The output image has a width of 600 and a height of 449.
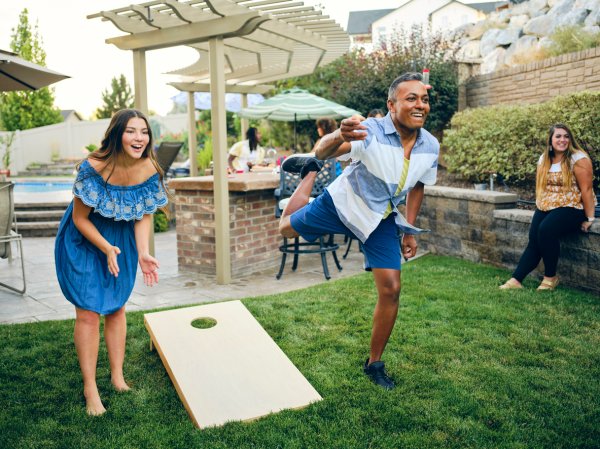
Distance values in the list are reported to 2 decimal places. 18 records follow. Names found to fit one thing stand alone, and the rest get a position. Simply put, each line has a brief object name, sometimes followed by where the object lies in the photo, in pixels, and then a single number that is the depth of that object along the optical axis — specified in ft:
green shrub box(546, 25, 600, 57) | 36.47
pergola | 18.24
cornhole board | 9.89
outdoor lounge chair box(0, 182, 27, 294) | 18.95
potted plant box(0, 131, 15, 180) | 76.89
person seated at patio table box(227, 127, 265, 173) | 30.78
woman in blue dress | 9.78
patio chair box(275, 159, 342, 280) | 20.70
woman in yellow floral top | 16.75
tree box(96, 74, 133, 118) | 123.55
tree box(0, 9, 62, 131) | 84.58
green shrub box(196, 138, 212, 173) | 46.03
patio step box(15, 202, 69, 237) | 31.32
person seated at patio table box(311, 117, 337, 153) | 23.09
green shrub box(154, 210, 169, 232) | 32.04
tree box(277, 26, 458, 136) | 37.22
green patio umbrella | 29.53
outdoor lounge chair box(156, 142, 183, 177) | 40.88
